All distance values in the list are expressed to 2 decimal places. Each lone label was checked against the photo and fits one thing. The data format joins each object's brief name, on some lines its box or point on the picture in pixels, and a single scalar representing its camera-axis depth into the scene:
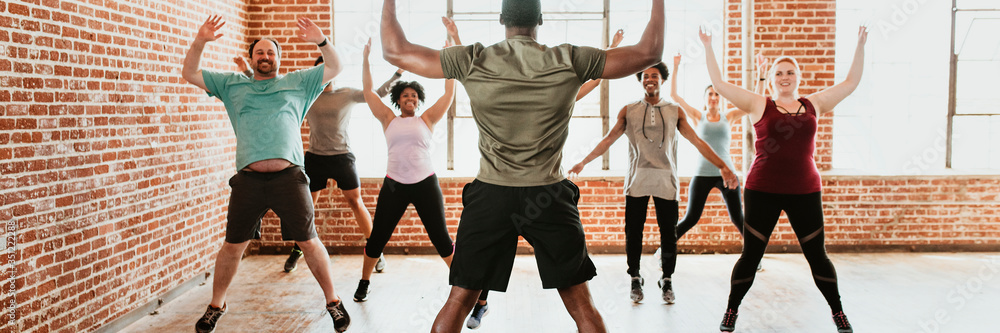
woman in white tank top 4.49
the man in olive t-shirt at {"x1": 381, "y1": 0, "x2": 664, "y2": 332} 2.34
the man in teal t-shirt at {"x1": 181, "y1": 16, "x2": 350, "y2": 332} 3.79
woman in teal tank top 5.41
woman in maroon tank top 3.66
